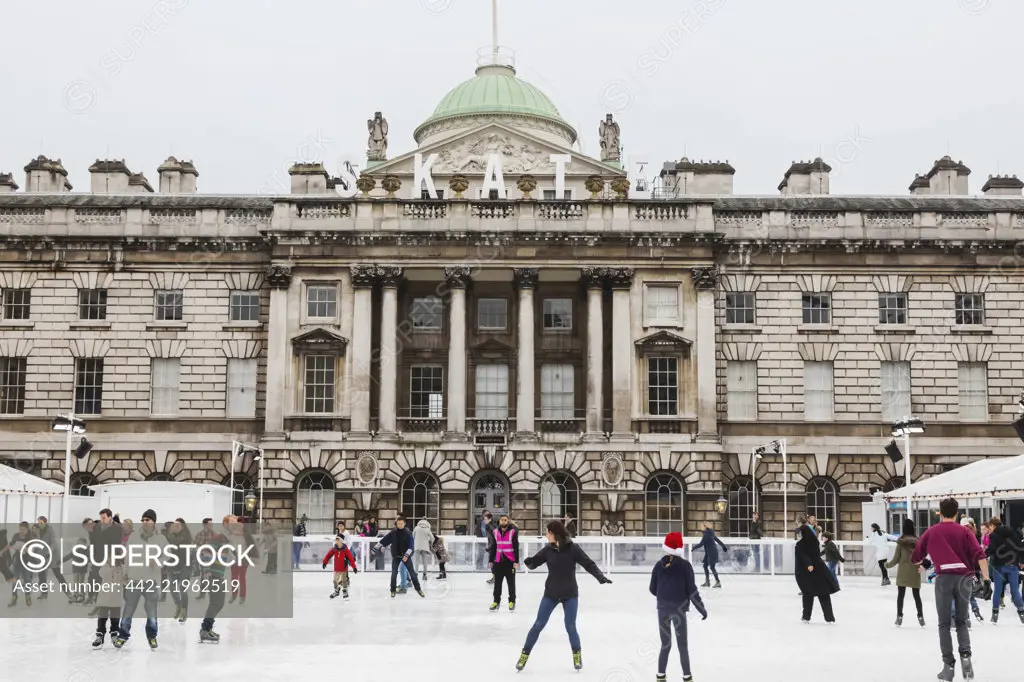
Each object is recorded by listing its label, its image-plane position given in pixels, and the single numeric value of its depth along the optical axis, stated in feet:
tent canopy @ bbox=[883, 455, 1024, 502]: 97.19
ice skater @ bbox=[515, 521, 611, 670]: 50.78
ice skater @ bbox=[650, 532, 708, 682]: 47.06
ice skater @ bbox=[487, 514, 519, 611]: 76.28
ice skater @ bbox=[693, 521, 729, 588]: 99.55
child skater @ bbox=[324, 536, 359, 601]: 84.23
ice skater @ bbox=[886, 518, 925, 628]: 69.46
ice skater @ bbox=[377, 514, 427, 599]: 86.02
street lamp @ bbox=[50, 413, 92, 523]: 121.08
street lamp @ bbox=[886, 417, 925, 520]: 126.21
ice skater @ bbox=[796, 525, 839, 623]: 69.15
